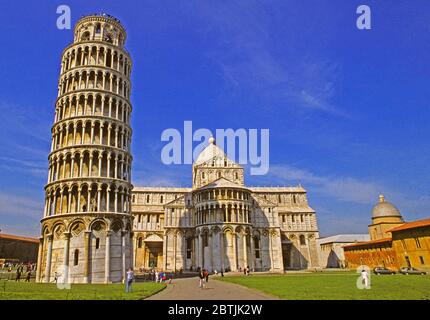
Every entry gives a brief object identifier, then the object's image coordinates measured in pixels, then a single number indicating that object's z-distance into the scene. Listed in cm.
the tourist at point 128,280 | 2204
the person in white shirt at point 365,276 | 2360
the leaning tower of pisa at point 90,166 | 3441
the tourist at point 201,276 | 2648
